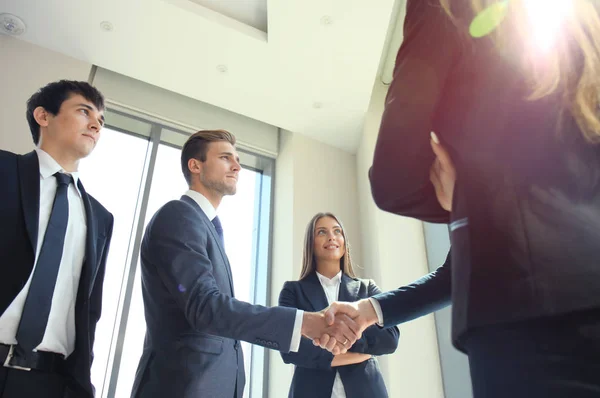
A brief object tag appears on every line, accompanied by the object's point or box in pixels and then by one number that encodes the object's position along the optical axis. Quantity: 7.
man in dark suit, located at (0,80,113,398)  1.15
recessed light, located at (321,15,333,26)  3.14
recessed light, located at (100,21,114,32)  3.24
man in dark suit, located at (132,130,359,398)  1.22
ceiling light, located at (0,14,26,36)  3.17
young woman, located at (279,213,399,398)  1.76
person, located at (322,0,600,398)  0.42
